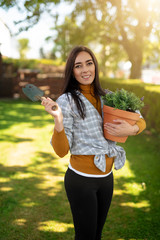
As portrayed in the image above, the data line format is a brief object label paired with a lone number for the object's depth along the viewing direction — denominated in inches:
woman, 75.8
